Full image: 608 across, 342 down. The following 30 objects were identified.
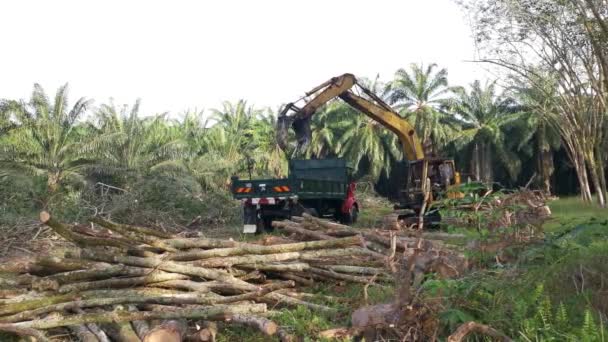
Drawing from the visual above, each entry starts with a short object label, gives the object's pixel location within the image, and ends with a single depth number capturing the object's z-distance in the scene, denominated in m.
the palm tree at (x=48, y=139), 22.45
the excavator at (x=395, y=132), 16.44
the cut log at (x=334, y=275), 7.61
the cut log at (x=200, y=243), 7.48
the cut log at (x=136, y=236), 7.36
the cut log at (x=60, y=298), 5.80
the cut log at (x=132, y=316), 5.39
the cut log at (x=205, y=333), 5.14
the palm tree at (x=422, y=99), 39.97
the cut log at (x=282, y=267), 7.28
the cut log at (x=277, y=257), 7.15
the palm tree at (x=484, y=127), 40.34
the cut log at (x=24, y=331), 5.25
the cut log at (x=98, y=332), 5.27
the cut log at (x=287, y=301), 6.26
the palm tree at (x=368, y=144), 40.97
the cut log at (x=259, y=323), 5.17
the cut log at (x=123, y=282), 6.33
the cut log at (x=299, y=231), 9.45
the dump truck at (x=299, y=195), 16.41
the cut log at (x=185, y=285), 6.53
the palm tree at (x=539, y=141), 39.25
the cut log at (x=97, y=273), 6.53
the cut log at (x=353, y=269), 7.80
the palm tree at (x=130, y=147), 23.02
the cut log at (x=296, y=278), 7.52
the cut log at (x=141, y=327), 5.31
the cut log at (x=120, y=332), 5.22
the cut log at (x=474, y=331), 4.04
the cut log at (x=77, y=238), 5.88
